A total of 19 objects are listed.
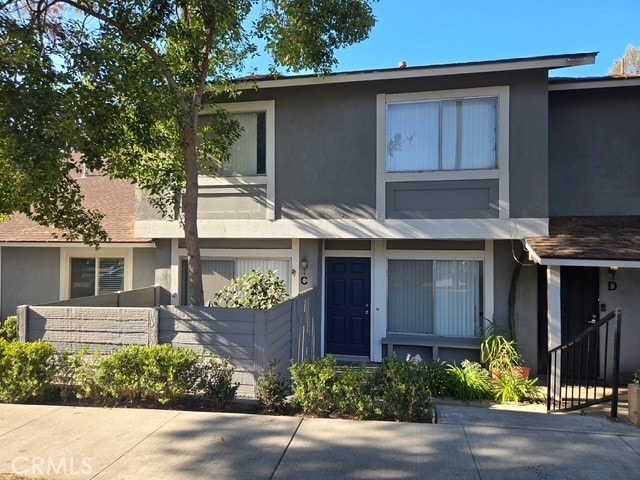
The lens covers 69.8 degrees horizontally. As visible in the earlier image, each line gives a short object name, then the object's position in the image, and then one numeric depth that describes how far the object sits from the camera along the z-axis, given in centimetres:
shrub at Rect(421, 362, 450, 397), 793
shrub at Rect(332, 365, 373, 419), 544
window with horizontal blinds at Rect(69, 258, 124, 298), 1206
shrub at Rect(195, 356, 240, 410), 582
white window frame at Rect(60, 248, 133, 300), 1180
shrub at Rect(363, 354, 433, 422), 543
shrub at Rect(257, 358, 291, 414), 571
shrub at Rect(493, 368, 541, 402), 781
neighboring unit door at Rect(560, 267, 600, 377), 951
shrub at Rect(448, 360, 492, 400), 789
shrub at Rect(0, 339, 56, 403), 574
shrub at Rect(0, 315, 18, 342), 957
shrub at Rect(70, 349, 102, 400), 587
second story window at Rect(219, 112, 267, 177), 1013
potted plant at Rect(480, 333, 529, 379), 860
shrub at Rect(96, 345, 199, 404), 565
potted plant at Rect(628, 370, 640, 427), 567
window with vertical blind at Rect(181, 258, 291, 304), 1049
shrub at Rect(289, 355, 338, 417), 555
